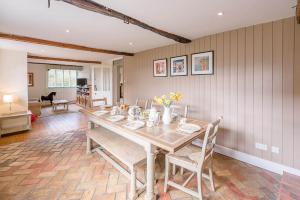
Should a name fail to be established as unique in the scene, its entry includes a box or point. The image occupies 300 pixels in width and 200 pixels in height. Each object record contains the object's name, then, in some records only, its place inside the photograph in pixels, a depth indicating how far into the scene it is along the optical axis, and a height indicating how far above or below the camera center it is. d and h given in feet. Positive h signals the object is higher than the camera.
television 28.44 +2.67
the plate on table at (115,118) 7.66 -1.03
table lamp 12.81 -0.04
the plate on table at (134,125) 6.57 -1.19
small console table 12.64 -2.02
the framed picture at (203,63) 10.02 +2.12
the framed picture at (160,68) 13.03 +2.37
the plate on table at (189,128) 6.10 -1.24
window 29.14 +3.65
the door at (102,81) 21.66 +2.14
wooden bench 5.94 -2.25
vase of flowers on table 7.06 -0.29
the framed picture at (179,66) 11.53 +2.22
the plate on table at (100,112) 8.79 -0.86
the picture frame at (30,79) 25.86 +2.92
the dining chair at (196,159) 5.47 -2.30
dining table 5.19 -1.43
